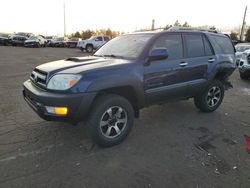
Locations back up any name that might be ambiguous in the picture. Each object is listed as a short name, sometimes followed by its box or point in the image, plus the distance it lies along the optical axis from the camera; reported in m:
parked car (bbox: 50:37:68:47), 34.06
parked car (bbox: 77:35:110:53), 21.77
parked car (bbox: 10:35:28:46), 29.45
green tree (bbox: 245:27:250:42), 35.61
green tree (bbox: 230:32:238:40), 36.55
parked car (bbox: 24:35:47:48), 28.02
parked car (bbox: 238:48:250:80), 8.88
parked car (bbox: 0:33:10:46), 29.87
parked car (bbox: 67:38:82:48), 32.38
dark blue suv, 3.06
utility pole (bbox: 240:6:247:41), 40.72
